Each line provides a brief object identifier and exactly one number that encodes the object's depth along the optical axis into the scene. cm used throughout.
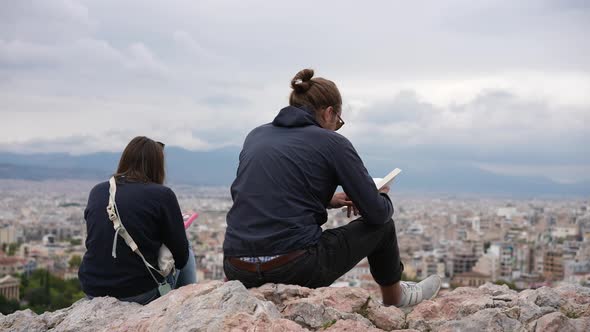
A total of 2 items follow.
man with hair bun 308
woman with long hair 340
